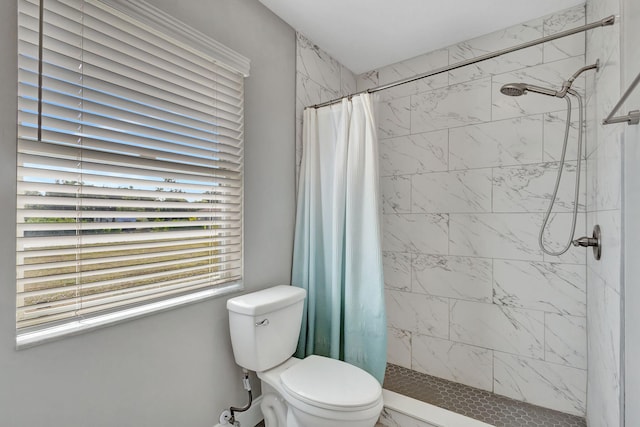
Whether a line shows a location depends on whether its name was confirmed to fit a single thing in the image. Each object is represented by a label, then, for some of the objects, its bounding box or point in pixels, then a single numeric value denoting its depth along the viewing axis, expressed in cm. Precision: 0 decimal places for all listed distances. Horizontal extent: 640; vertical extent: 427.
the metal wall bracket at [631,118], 81
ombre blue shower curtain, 187
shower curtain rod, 128
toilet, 133
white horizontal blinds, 107
